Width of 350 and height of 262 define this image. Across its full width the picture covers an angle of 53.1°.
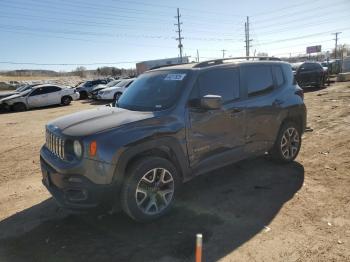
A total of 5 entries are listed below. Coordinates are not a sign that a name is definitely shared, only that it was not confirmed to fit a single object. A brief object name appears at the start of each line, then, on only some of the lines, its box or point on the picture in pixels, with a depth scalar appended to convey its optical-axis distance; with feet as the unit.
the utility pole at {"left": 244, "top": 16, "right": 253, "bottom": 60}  222.54
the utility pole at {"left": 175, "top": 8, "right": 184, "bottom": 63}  211.00
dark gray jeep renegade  12.77
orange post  6.97
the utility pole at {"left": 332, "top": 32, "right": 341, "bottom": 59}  304.81
